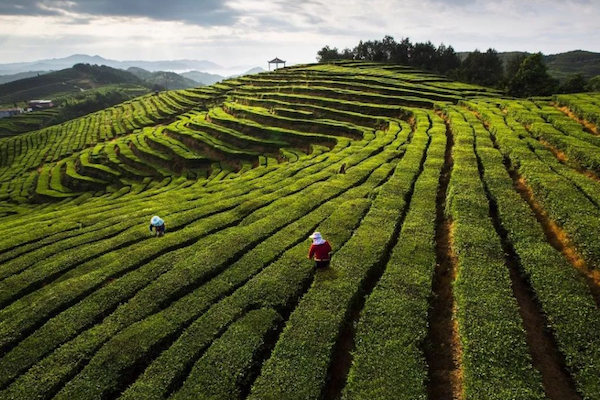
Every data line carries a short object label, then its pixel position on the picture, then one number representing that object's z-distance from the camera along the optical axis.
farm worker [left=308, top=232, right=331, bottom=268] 12.44
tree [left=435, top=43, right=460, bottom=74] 85.12
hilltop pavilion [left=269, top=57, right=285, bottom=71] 98.00
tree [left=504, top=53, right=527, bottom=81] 64.56
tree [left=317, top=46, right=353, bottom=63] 106.81
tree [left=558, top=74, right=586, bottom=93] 45.28
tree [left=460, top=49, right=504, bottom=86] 72.12
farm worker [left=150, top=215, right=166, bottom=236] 16.42
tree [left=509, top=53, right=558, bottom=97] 45.06
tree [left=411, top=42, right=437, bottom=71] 86.81
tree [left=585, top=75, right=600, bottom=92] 44.16
